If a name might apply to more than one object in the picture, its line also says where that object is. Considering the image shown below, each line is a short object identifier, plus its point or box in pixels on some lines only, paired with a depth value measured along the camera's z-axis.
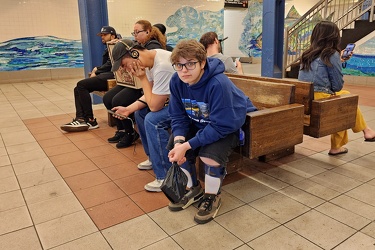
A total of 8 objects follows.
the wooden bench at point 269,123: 2.25
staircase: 6.77
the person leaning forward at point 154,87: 2.44
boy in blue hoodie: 1.95
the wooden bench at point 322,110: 2.61
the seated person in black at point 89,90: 4.30
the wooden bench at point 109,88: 4.27
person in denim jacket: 2.84
